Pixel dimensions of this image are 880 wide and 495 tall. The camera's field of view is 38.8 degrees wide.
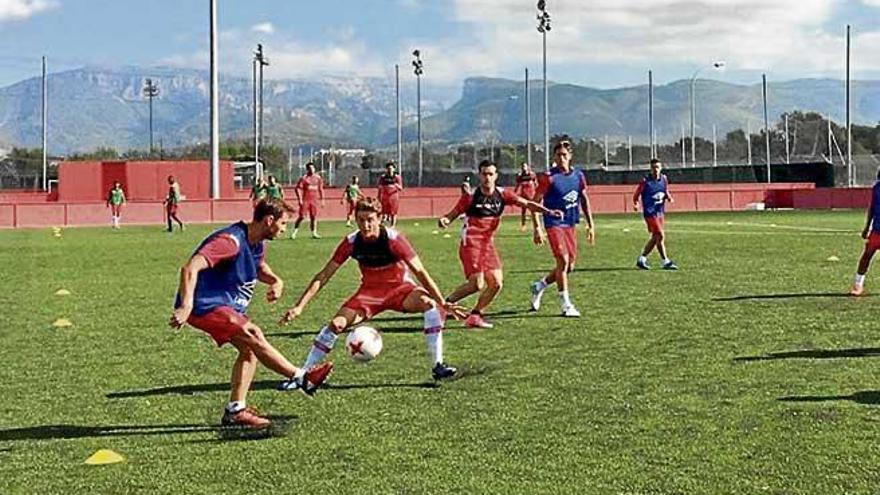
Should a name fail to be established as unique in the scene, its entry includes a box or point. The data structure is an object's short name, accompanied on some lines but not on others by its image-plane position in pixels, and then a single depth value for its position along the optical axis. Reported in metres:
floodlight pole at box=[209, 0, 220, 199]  48.44
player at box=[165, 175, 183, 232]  38.56
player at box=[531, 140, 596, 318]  14.59
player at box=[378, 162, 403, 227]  33.75
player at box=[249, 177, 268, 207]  33.38
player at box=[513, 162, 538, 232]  29.75
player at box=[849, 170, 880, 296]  15.42
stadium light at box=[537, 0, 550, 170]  67.44
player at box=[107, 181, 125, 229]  43.88
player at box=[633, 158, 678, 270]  21.39
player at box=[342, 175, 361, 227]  38.91
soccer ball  9.59
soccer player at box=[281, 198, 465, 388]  9.53
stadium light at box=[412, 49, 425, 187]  90.94
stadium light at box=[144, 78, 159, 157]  123.11
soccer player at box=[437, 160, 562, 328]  13.47
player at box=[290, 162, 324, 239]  34.03
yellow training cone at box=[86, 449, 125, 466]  7.47
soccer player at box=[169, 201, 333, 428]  8.17
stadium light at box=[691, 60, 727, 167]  77.79
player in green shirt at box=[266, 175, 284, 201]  29.22
